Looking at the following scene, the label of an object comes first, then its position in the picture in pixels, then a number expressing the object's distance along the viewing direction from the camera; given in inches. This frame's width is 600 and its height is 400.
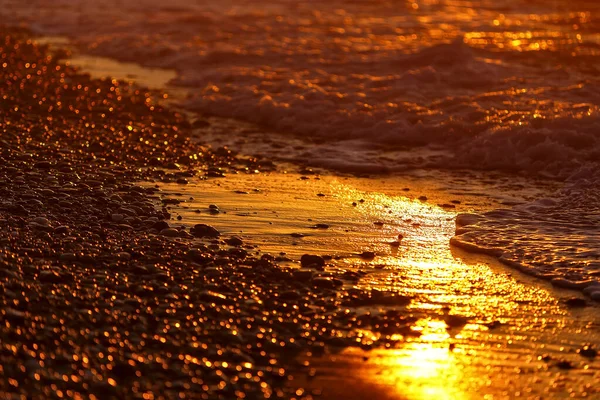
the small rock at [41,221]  594.2
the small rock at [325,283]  534.3
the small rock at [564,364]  443.8
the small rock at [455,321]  491.2
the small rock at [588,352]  457.7
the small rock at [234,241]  605.9
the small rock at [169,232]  608.0
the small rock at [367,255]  599.7
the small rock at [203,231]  620.4
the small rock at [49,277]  497.0
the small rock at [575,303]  528.1
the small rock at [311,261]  573.8
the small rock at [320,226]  665.6
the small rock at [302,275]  542.6
